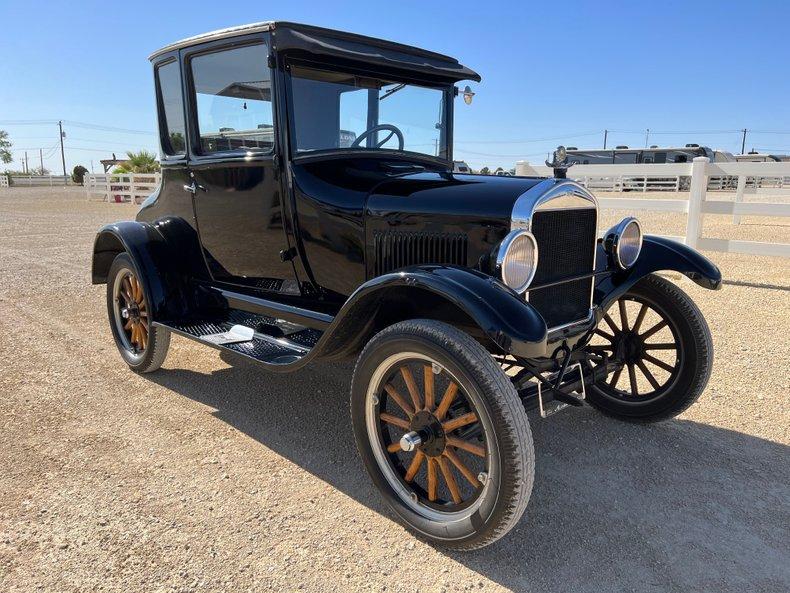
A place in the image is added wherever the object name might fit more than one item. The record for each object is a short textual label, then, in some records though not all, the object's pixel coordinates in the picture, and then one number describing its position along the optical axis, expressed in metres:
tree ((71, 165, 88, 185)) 48.47
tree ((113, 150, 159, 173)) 28.16
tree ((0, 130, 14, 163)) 68.44
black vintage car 2.29
